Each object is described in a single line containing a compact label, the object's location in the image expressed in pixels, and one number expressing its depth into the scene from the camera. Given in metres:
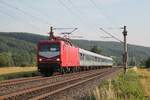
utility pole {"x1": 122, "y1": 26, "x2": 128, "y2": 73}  41.15
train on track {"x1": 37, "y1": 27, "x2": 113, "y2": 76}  35.18
